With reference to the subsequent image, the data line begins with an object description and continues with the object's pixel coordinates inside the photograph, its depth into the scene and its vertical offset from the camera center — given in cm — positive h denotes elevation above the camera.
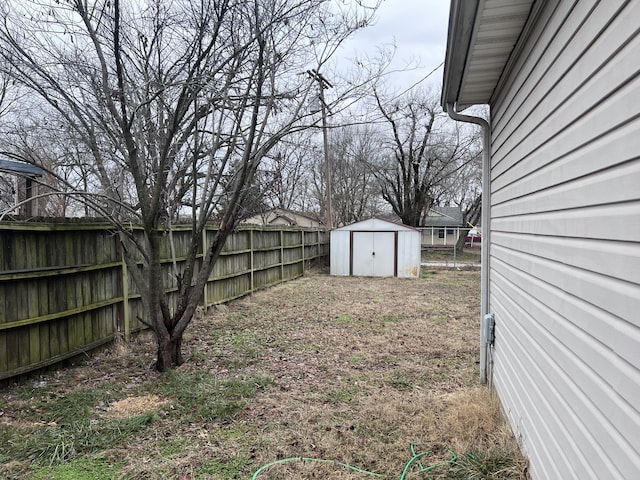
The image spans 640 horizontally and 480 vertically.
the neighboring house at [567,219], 124 +2
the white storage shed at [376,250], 1316 -82
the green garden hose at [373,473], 246 -147
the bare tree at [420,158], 2084 +353
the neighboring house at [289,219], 2350 +35
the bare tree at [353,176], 2302 +308
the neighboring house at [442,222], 3309 +15
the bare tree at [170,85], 364 +137
